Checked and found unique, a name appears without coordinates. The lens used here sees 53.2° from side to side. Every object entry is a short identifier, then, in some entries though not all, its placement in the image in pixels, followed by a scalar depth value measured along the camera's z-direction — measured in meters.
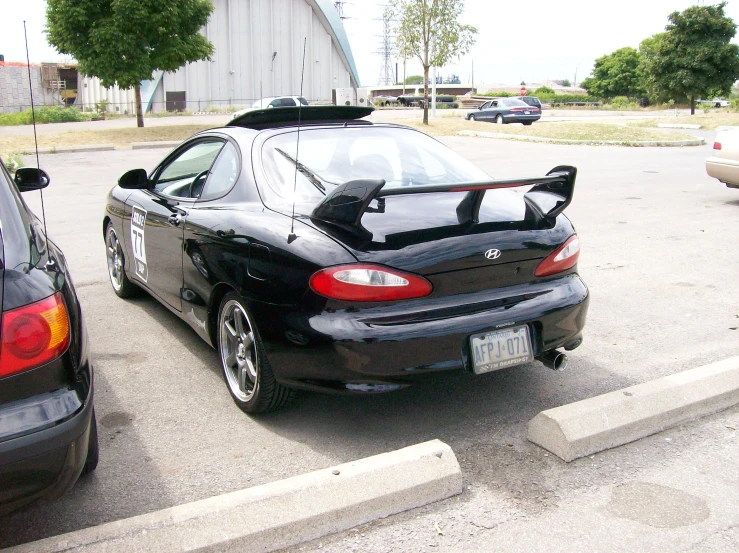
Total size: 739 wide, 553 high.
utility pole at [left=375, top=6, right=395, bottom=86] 113.81
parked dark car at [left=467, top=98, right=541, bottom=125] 36.62
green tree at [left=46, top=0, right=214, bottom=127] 26.27
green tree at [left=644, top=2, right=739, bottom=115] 43.59
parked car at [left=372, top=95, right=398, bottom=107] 72.22
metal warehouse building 60.47
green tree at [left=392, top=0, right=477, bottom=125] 30.44
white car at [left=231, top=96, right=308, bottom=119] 32.78
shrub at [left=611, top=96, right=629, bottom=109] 63.39
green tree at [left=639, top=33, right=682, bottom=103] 46.55
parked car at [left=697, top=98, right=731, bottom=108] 55.06
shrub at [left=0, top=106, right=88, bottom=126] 39.53
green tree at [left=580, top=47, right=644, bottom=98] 86.62
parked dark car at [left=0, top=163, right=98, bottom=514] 2.36
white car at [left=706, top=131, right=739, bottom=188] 10.41
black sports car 3.24
